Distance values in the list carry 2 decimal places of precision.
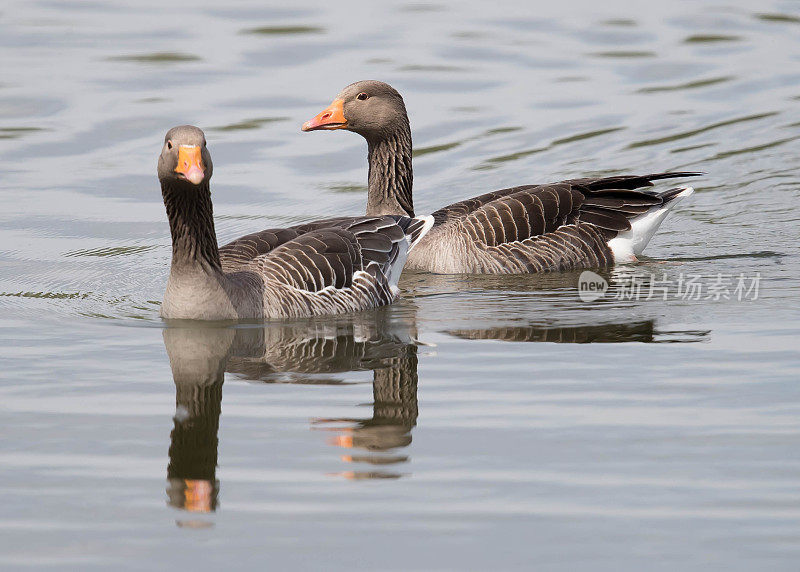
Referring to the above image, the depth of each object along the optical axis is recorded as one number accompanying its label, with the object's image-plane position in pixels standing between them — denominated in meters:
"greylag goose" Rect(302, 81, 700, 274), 26.77
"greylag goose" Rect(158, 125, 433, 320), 19.91
